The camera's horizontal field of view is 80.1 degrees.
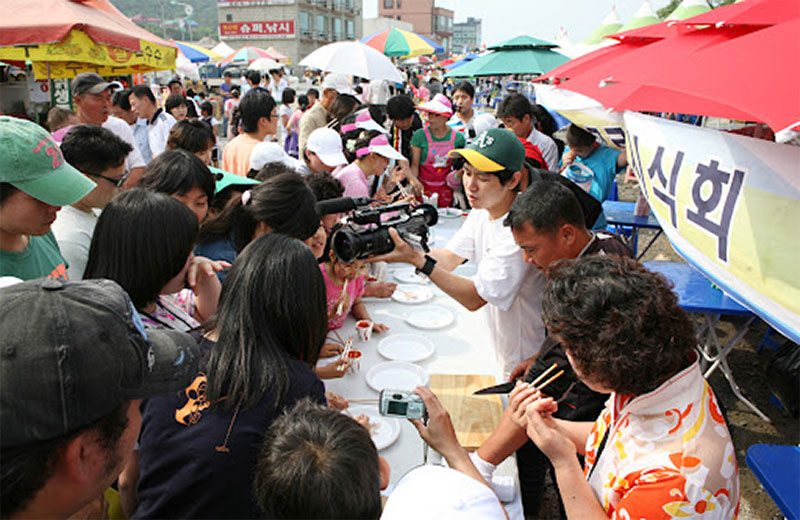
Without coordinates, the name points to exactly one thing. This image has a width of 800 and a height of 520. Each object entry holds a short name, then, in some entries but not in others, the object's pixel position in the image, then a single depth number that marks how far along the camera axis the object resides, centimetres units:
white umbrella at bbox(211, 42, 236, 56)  2071
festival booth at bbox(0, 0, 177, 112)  326
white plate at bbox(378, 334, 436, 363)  246
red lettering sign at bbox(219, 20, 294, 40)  4509
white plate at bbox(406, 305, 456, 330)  280
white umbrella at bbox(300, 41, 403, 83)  664
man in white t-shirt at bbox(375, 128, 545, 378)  225
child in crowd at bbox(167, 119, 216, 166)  368
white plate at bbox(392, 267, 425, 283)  348
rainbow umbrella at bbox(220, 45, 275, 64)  1753
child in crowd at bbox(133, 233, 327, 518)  124
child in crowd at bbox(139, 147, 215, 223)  242
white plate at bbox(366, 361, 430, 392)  218
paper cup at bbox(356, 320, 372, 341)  258
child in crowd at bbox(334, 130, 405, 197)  374
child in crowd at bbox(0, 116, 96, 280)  169
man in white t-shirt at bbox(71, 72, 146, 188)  421
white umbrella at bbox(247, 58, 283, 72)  1600
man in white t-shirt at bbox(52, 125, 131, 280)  233
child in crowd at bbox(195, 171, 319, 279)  228
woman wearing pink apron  516
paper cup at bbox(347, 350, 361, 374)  228
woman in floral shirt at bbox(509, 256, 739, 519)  119
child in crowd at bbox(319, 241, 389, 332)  258
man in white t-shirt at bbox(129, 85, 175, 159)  536
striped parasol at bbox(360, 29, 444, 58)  1010
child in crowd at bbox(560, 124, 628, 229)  467
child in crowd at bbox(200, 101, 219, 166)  1028
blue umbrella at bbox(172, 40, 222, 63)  1423
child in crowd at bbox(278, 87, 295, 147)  1000
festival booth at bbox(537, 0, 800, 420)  101
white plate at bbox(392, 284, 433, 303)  315
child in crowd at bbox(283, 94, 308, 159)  784
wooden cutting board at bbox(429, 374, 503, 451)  187
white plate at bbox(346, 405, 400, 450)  183
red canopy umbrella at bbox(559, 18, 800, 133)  101
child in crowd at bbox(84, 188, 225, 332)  174
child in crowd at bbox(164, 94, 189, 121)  680
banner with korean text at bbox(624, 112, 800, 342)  101
